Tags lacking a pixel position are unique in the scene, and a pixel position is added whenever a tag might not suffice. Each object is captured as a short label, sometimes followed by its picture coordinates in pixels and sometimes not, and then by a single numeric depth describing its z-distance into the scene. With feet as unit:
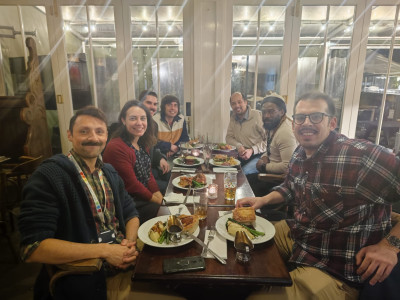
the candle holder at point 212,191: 5.57
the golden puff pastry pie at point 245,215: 4.25
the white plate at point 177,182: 6.00
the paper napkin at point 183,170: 7.27
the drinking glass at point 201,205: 4.55
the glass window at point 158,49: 11.77
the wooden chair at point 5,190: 8.32
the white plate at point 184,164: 7.79
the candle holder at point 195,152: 9.27
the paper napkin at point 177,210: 4.72
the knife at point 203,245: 3.42
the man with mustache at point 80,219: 3.62
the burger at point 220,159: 8.19
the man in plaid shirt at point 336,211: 3.98
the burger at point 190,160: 8.01
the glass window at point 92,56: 11.72
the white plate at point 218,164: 7.85
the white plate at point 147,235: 3.69
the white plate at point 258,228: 3.85
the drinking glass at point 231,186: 5.45
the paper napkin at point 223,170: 7.33
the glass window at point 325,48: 11.44
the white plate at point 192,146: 10.09
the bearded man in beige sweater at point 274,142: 8.30
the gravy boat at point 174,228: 3.84
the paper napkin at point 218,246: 3.55
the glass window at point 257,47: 11.60
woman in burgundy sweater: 6.46
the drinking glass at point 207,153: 7.50
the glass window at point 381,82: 11.45
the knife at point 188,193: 5.31
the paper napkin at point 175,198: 5.28
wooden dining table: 3.16
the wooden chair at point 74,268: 3.61
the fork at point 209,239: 3.60
